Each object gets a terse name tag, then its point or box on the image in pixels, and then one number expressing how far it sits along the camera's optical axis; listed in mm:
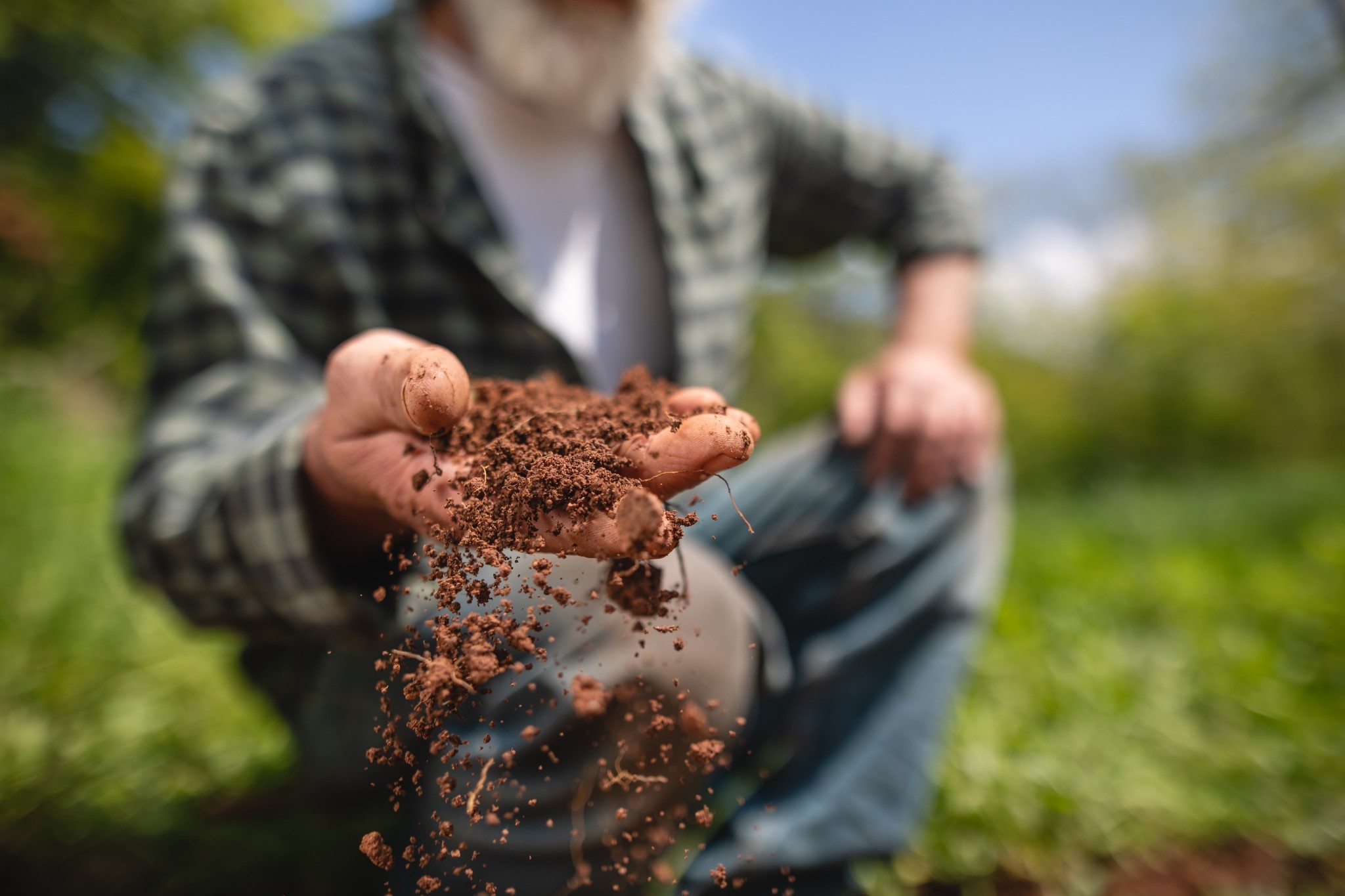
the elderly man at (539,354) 479
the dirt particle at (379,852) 363
